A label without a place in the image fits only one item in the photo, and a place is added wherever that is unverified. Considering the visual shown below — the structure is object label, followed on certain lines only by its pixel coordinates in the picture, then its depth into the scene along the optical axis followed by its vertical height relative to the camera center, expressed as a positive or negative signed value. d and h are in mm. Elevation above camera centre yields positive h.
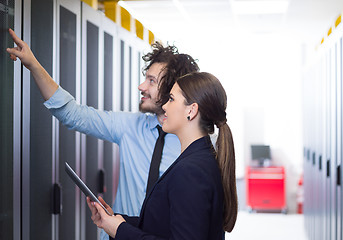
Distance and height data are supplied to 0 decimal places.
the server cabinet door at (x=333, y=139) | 3629 -155
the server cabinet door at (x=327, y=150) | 3947 -263
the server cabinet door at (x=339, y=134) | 3374 -105
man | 2080 -30
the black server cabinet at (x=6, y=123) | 1941 -22
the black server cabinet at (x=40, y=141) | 2186 -114
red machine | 7902 -1248
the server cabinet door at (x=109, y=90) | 3207 +210
